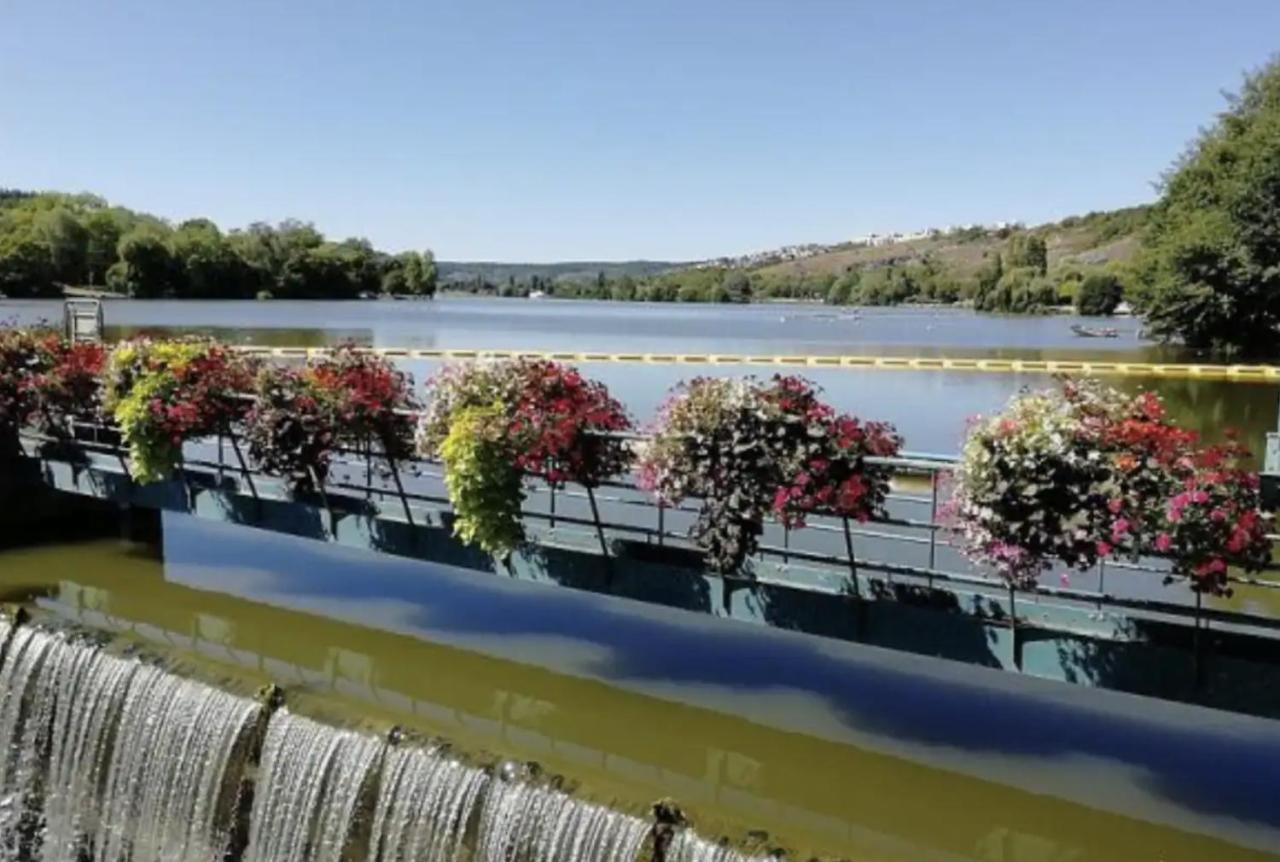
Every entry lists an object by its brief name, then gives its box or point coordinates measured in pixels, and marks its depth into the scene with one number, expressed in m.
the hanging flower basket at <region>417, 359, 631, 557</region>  8.34
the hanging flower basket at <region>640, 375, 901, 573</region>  7.29
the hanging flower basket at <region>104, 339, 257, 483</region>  10.91
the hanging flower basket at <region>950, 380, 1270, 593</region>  5.98
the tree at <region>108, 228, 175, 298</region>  110.69
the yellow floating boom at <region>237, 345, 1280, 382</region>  37.59
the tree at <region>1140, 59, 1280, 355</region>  47.94
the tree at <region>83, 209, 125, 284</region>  113.75
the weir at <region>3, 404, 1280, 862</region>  6.88
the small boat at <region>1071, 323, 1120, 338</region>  68.88
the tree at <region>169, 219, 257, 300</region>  115.50
